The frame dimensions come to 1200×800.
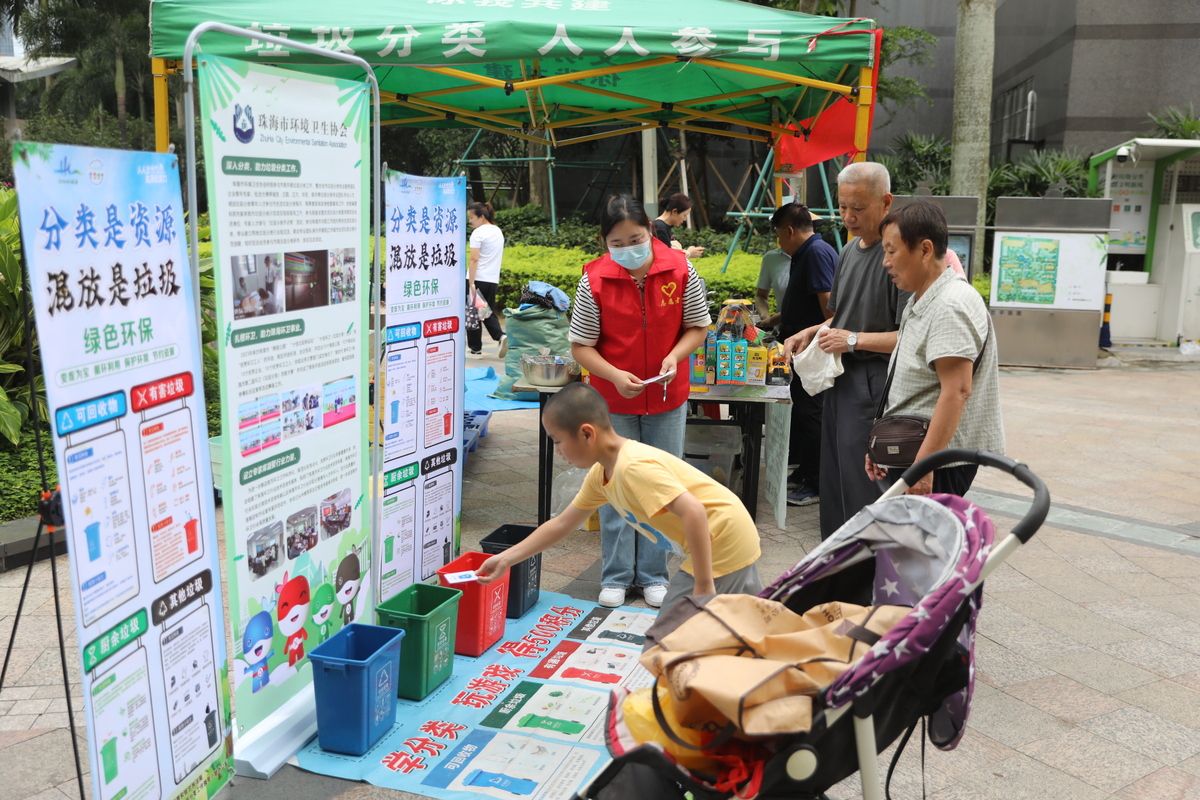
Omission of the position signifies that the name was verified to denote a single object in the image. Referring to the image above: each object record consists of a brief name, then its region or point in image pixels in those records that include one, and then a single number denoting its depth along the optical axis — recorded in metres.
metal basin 5.04
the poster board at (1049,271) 10.73
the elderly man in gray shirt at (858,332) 3.85
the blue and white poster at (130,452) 1.98
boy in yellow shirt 2.81
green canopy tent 4.33
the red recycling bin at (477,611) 3.67
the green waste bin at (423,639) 3.28
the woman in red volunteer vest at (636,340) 3.99
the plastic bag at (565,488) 5.27
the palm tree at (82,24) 36.25
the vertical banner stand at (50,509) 2.05
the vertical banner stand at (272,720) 2.47
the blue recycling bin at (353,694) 2.90
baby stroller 1.94
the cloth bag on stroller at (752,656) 1.90
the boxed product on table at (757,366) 5.22
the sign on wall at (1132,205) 12.40
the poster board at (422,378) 3.66
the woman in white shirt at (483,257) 10.10
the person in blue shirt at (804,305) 5.59
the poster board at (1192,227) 11.66
